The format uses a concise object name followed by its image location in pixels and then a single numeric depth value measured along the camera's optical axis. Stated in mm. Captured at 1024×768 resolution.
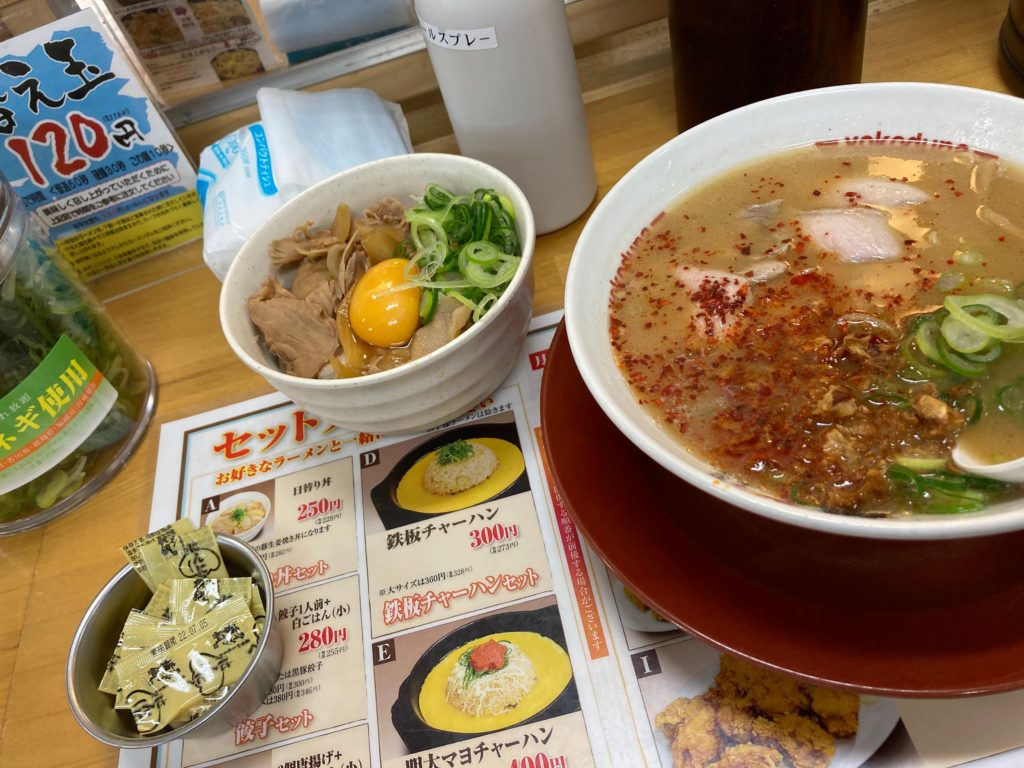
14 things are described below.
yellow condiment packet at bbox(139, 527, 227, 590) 304
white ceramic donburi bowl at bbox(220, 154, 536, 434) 308
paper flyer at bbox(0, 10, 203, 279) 390
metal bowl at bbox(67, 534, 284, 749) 266
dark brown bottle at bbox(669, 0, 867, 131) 350
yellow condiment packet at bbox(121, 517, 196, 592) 303
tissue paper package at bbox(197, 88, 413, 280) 405
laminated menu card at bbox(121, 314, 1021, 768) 258
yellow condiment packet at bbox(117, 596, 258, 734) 274
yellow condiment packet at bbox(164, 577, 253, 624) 294
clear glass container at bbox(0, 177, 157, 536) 330
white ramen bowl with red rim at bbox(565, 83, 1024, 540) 264
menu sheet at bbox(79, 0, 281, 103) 447
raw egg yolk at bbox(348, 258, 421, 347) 344
